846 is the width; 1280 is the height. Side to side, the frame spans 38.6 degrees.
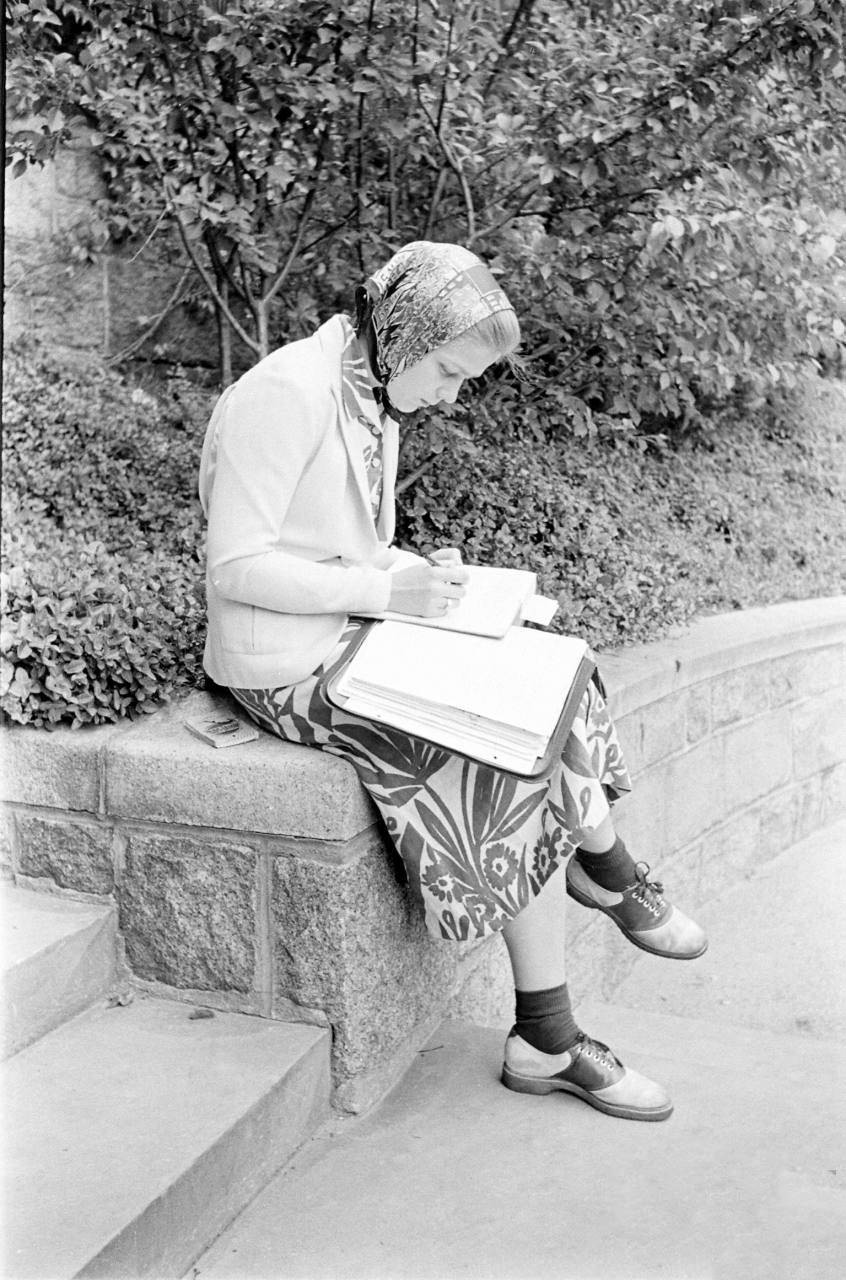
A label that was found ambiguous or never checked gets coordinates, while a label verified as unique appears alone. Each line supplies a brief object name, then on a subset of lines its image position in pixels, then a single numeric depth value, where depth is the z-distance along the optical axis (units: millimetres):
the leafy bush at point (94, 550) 2531
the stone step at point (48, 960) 2189
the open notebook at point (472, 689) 2143
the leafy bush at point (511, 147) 3744
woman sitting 2234
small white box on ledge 2406
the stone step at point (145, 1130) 1691
